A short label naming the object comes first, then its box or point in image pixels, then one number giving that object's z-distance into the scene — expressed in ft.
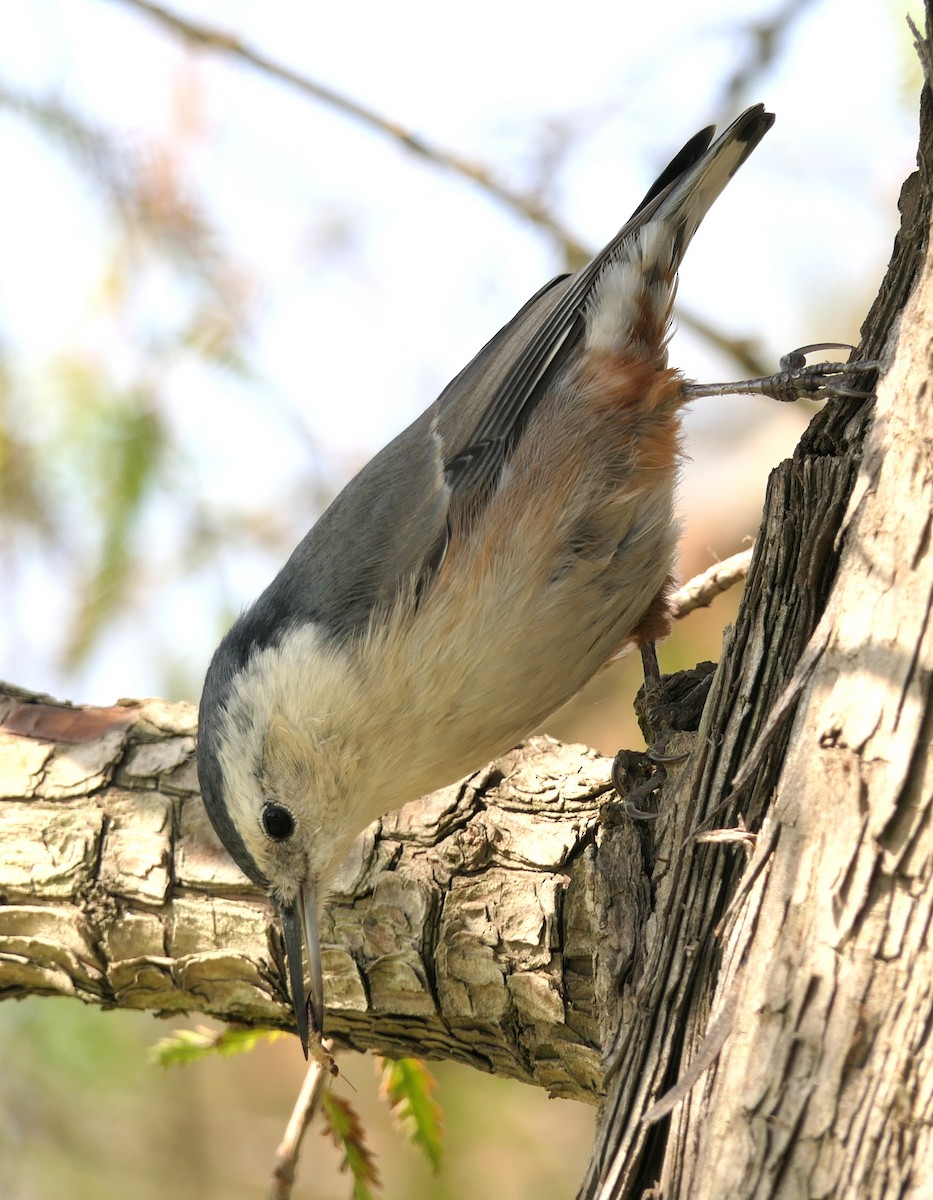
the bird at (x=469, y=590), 16.92
